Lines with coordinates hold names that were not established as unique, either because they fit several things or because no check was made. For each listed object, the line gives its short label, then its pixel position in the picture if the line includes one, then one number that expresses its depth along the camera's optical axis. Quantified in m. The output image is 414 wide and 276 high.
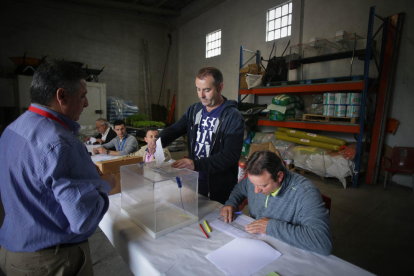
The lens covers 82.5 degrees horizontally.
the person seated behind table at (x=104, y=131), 4.27
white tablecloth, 1.02
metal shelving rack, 3.97
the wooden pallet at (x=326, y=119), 4.36
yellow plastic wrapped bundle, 4.55
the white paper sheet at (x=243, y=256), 1.01
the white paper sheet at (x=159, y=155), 1.55
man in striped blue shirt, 0.87
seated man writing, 1.16
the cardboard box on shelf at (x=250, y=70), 5.91
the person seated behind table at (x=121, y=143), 3.52
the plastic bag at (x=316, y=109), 4.88
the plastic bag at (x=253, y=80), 5.80
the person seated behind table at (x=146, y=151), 2.22
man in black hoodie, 1.77
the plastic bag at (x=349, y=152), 4.23
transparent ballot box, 1.28
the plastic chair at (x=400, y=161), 3.93
